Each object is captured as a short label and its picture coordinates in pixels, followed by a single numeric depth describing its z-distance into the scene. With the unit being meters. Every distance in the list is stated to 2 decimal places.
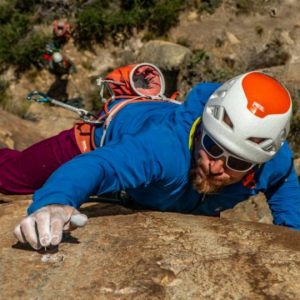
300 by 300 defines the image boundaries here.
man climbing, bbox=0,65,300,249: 2.08
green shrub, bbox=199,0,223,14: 11.74
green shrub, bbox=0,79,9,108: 10.34
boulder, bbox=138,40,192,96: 10.23
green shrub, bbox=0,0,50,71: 11.03
